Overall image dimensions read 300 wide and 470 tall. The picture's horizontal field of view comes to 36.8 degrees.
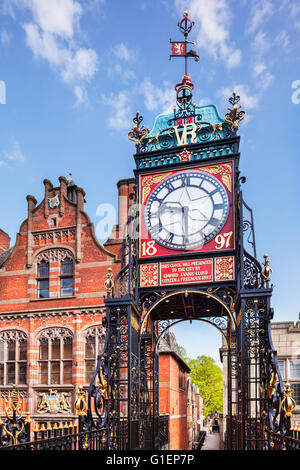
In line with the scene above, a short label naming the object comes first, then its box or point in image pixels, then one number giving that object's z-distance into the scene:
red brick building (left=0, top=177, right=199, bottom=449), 20.39
